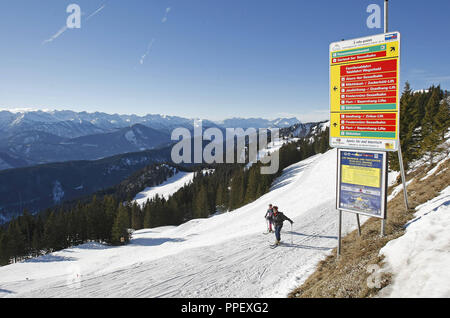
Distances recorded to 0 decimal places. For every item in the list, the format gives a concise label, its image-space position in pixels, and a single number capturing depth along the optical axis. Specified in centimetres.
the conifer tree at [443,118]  2897
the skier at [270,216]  1518
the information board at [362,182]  755
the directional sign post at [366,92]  695
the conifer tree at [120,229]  3991
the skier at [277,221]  1262
